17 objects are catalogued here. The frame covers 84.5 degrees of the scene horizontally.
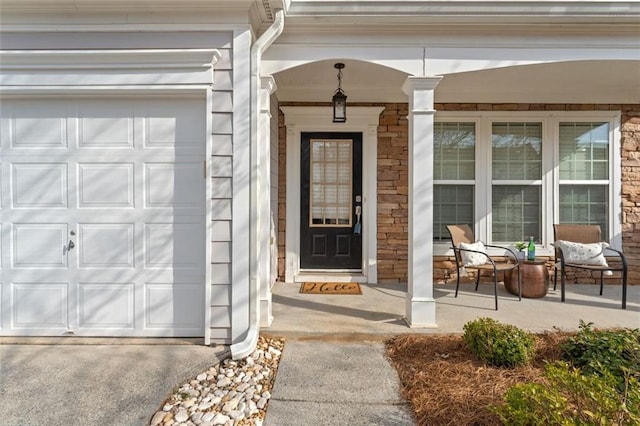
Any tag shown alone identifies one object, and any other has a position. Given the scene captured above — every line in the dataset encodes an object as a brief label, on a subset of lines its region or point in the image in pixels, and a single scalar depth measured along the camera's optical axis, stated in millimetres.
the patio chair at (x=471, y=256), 3740
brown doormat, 4029
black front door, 4547
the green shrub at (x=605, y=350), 2053
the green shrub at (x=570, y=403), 1347
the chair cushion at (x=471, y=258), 3797
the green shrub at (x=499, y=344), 2322
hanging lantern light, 3506
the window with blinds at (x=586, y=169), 4523
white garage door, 2793
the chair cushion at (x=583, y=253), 3896
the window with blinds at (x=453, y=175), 4578
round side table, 3814
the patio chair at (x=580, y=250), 3756
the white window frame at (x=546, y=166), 4480
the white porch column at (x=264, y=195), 3002
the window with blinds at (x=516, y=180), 4555
